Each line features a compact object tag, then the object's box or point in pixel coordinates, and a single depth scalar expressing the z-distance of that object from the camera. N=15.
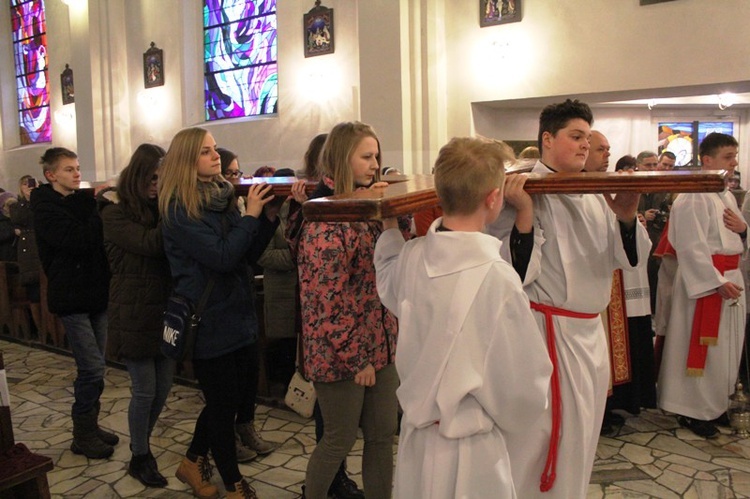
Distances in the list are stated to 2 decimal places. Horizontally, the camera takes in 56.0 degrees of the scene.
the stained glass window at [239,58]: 11.00
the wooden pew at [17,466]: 2.70
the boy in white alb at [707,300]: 4.36
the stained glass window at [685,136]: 11.28
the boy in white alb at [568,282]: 2.56
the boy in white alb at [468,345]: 1.93
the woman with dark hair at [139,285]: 3.58
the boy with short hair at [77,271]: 4.08
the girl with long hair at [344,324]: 2.81
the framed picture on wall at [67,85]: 13.40
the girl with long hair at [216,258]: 3.09
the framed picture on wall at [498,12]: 8.23
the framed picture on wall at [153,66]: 11.86
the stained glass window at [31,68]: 14.52
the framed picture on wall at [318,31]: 9.55
